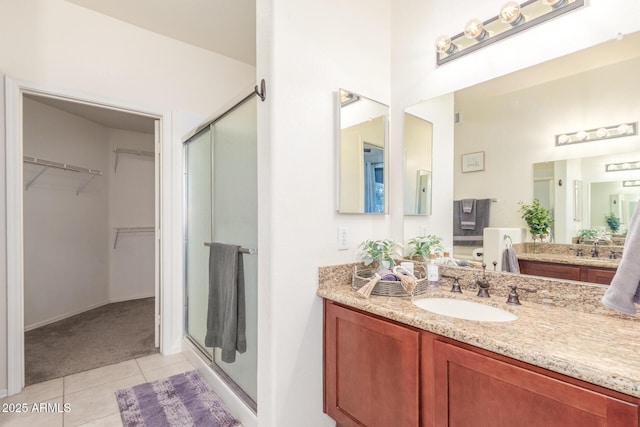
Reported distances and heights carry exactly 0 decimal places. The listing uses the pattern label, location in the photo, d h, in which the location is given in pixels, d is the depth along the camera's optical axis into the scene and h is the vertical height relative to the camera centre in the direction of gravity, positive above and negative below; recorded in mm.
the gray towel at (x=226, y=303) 1772 -557
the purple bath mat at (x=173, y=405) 1713 -1178
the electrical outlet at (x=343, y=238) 1570 -136
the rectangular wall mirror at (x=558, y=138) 1107 +324
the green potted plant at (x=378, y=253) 1581 -214
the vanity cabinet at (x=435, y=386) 724 -528
